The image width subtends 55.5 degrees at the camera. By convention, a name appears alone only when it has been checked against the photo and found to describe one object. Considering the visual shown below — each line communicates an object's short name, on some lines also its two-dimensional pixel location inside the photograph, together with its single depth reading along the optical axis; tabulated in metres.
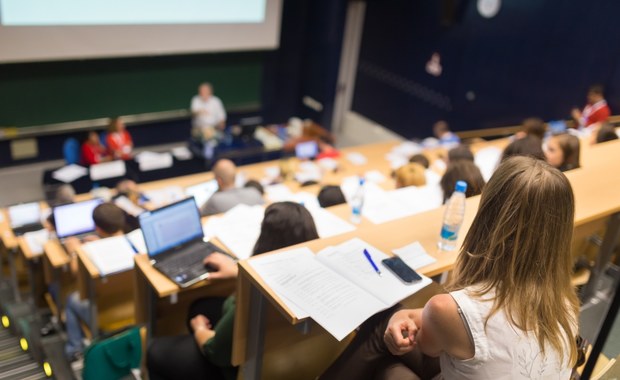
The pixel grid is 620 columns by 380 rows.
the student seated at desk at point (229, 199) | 4.00
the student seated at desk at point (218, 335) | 2.24
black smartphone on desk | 1.88
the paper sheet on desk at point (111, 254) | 3.02
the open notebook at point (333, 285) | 1.69
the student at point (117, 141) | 6.74
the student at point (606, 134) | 3.06
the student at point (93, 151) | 6.61
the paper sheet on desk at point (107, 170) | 6.41
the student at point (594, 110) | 5.77
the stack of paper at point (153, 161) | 6.78
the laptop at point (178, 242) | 2.56
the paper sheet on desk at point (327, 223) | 2.70
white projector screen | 6.47
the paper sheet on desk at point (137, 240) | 3.19
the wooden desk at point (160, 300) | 2.66
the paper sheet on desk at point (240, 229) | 2.73
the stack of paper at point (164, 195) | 5.27
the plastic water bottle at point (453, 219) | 2.12
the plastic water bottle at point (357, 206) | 2.94
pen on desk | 1.92
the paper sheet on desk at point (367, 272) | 1.82
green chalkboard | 6.77
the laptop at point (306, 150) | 6.57
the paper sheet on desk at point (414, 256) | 1.98
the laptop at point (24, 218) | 4.66
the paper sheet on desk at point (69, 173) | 6.39
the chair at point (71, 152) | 6.54
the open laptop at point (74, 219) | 4.24
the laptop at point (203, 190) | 4.93
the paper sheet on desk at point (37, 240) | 4.15
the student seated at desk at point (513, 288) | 1.44
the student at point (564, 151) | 3.13
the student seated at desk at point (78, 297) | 3.60
